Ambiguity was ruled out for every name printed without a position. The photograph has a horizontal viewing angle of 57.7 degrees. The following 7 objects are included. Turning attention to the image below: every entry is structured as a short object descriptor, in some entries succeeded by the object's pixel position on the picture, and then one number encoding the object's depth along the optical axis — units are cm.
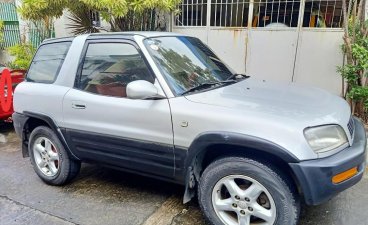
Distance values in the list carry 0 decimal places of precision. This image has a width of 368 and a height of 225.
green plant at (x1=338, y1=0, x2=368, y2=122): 509
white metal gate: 629
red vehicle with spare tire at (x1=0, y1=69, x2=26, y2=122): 529
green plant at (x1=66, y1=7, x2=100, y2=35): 672
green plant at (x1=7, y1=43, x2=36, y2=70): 847
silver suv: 248
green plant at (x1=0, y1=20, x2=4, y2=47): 1058
